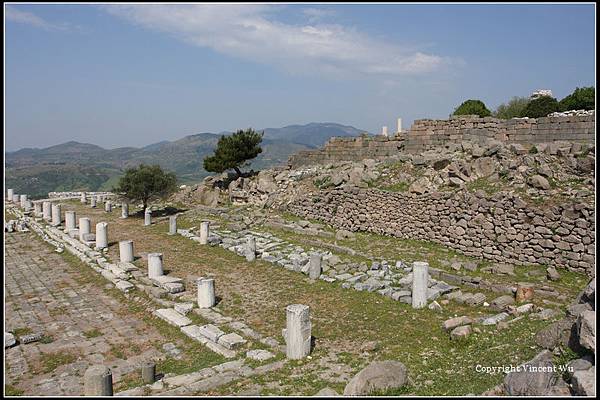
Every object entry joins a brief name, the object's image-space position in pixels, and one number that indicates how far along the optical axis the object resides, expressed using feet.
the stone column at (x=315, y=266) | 40.83
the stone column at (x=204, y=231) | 57.88
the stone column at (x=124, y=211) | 83.66
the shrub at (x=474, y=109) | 98.22
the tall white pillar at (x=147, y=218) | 74.79
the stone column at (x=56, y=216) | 77.15
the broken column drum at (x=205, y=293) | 34.81
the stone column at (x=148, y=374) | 23.32
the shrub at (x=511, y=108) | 118.35
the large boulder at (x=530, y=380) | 17.03
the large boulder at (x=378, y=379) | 18.89
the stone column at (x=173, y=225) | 65.87
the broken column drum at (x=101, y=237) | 57.15
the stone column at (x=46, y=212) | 84.39
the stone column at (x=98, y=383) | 20.92
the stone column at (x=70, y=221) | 71.05
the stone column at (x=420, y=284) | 32.27
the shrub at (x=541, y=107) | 85.05
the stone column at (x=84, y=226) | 63.52
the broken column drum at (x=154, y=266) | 42.73
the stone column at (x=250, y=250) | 48.52
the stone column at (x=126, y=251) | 49.49
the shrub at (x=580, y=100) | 83.25
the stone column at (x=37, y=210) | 91.60
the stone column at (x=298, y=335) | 25.20
